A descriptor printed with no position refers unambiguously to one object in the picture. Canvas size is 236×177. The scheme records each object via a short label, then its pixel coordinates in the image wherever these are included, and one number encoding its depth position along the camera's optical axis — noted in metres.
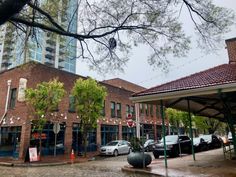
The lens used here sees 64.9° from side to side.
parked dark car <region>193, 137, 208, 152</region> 17.43
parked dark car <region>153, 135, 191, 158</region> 13.66
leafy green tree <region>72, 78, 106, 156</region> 16.06
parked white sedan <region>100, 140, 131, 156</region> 17.11
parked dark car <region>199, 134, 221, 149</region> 19.58
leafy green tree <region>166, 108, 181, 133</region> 26.92
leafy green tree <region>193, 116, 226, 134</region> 29.12
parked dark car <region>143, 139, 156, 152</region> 18.23
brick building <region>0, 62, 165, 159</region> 14.97
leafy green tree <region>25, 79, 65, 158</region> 13.84
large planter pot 8.93
